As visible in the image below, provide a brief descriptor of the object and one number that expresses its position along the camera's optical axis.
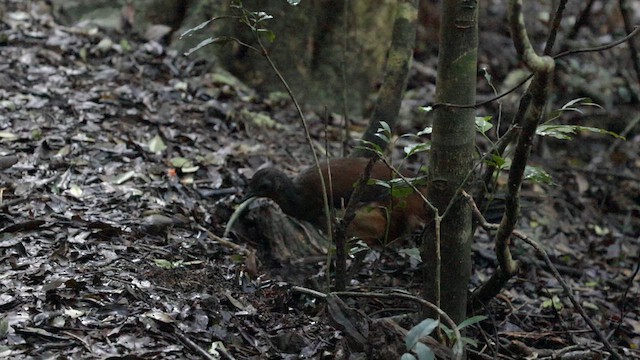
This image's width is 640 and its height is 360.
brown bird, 10.12
